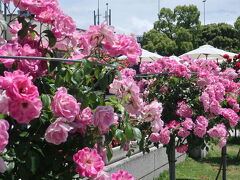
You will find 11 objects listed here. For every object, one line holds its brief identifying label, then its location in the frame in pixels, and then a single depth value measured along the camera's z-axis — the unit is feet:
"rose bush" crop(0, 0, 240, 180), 5.14
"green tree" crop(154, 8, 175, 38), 146.51
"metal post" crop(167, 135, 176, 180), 16.27
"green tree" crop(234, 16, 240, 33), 140.46
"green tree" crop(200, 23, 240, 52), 132.26
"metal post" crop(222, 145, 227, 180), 20.93
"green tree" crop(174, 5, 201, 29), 143.23
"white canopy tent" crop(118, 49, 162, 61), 56.44
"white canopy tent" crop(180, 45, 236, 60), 56.65
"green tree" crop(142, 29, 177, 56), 135.64
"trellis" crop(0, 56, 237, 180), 5.48
